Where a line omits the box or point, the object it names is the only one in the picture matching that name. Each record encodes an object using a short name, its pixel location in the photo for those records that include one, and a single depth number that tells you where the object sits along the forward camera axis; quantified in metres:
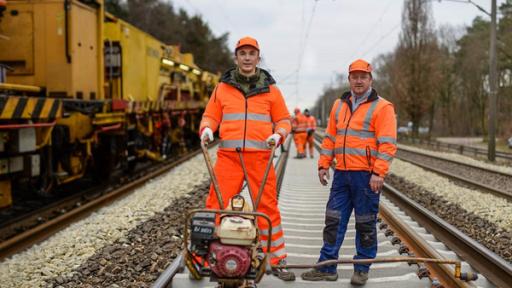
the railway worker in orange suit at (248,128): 4.66
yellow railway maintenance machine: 8.34
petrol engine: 3.68
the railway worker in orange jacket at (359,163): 4.63
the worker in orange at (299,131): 19.02
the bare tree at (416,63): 38.41
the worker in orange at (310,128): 19.53
